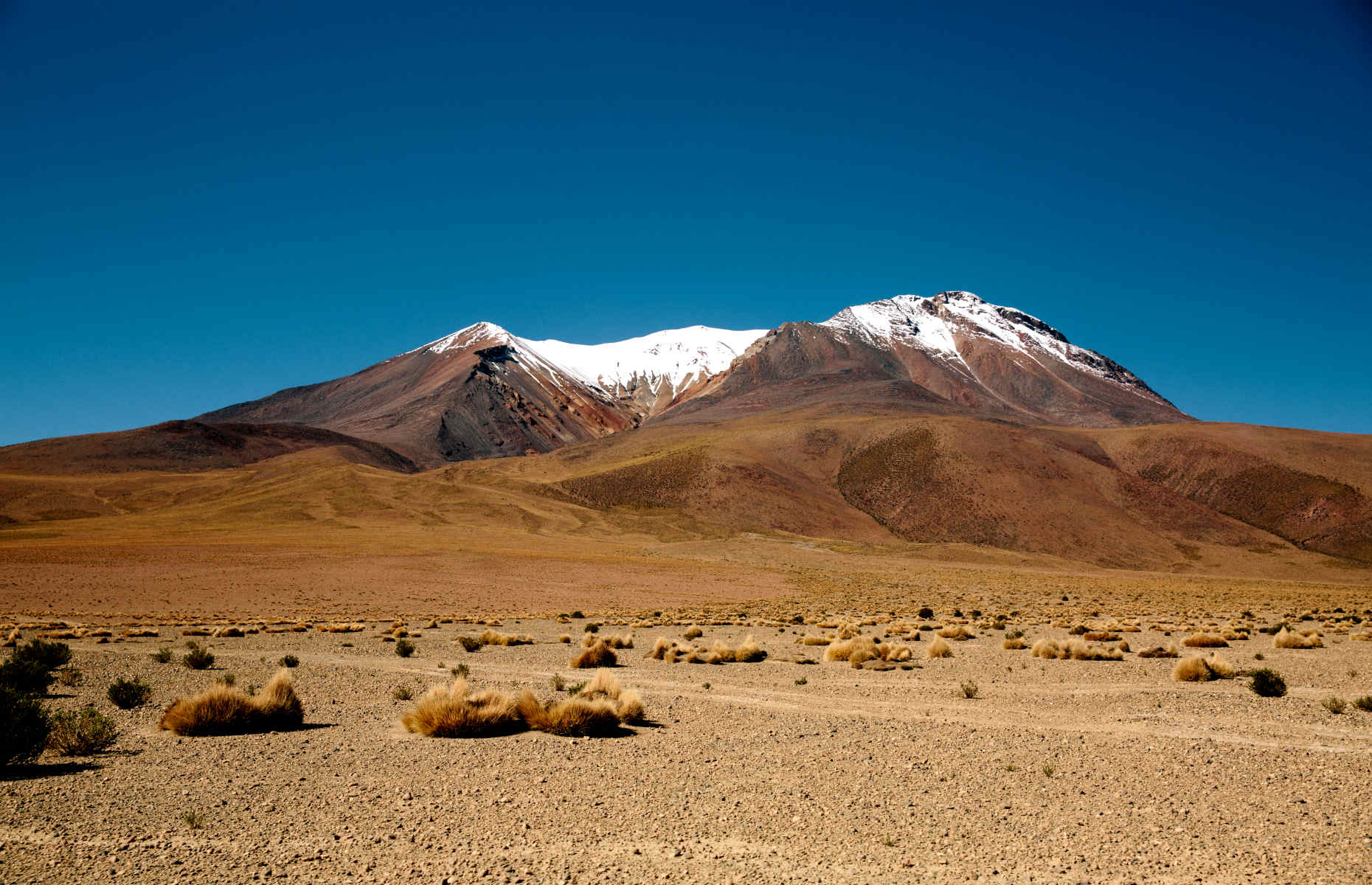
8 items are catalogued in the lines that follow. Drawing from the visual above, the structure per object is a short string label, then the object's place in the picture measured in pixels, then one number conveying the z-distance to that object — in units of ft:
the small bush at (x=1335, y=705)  42.32
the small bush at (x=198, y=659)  58.80
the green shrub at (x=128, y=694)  43.29
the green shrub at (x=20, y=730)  29.40
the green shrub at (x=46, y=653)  54.44
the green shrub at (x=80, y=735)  32.40
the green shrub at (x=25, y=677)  44.45
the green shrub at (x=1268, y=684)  48.55
